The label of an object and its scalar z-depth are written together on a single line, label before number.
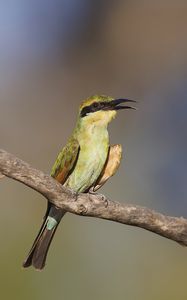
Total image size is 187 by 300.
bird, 9.12
